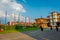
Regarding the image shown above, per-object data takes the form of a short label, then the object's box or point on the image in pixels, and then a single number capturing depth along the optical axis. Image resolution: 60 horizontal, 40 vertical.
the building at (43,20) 30.27
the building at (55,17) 32.78
